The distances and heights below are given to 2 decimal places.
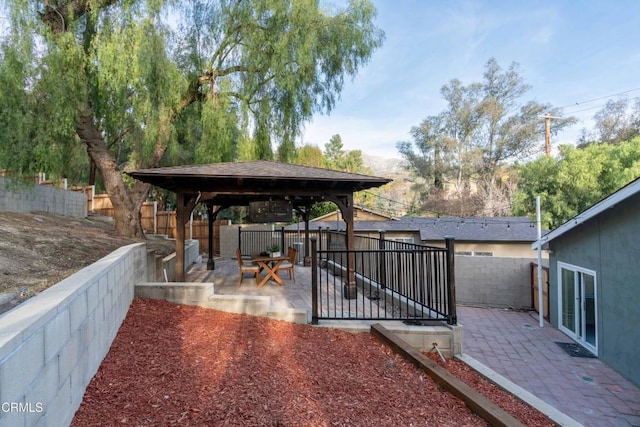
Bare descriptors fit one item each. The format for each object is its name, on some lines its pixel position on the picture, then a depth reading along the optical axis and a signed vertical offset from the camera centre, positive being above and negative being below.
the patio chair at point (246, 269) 6.63 -1.04
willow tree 7.18 +3.68
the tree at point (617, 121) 23.33 +7.24
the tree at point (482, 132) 27.83 +7.77
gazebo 5.33 +0.65
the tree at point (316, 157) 24.67 +4.95
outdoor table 6.59 -0.96
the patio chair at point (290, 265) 6.87 -0.99
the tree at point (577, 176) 16.59 +2.25
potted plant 7.03 -0.70
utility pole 18.98 +4.80
